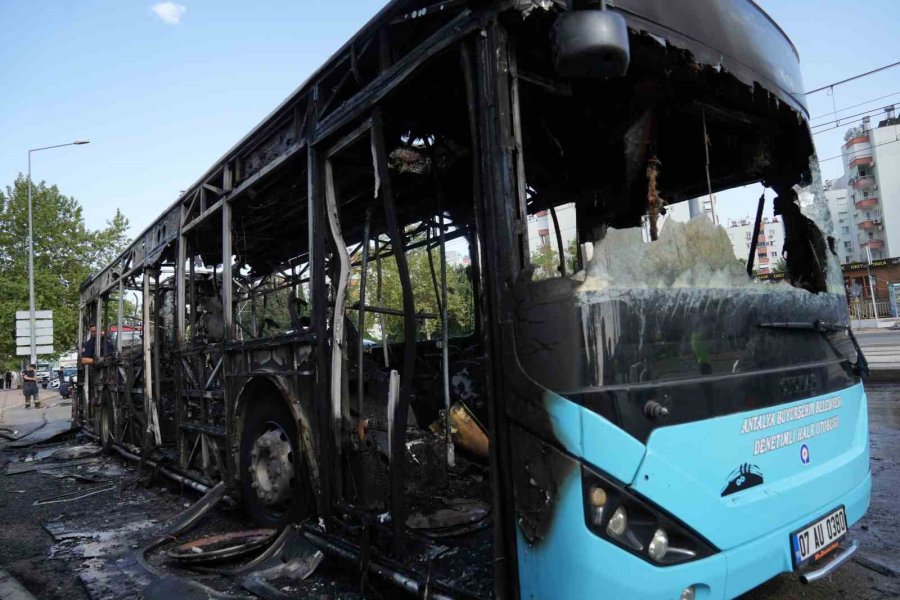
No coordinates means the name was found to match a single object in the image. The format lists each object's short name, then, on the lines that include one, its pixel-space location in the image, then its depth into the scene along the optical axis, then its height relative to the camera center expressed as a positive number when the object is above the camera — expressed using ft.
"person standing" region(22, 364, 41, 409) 70.03 -1.89
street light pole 64.99 +10.34
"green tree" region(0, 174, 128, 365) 85.40 +17.58
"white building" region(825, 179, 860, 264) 188.65 +31.11
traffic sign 65.57 +4.14
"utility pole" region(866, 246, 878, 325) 108.17 +3.84
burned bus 6.49 -0.03
